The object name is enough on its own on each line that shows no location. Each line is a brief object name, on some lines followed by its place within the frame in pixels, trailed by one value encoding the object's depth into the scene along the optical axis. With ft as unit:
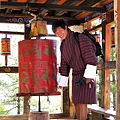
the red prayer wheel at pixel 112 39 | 22.43
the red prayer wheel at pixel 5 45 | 25.53
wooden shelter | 20.90
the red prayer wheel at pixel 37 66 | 14.02
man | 11.90
